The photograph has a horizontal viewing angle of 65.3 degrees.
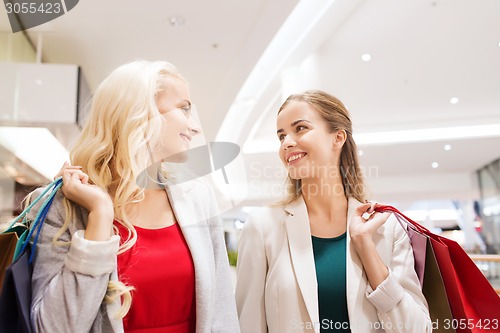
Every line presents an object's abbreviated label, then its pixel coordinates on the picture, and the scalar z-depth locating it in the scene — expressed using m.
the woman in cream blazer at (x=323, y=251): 1.13
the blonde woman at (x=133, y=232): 0.85
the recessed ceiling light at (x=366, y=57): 3.96
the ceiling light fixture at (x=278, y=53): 3.59
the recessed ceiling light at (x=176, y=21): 2.99
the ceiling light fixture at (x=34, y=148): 2.32
